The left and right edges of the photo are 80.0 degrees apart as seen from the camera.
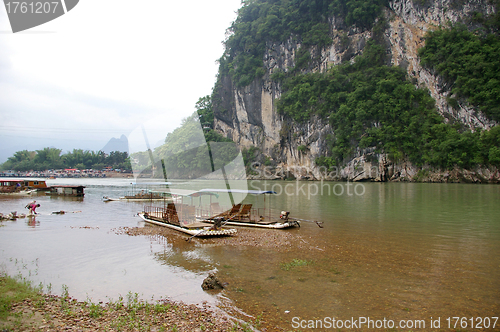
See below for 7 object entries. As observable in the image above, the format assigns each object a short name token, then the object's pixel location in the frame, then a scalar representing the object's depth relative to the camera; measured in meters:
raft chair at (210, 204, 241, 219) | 16.59
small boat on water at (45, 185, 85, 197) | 33.94
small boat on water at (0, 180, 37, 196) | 33.94
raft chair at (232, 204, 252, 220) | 15.96
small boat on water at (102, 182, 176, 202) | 29.34
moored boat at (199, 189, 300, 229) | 14.88
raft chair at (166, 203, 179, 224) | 14.97
